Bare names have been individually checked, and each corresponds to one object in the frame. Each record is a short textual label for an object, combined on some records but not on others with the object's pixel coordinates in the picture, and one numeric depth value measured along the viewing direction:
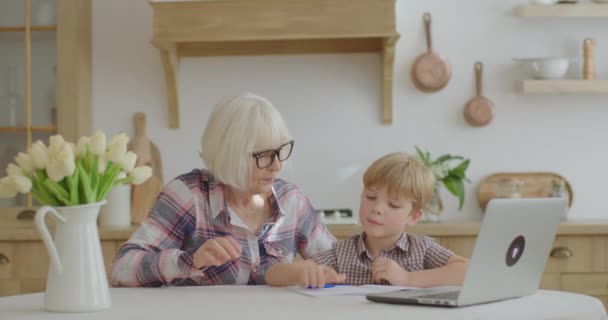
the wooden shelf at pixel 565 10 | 3.73
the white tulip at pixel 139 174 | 1.81
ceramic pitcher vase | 1.69
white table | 1.62
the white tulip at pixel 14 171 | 1.69
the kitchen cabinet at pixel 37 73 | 3.84
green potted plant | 3.73
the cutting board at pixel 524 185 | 3.86
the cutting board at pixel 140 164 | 3.78
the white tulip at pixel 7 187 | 1.69
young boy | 2.03
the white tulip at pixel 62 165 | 1.65
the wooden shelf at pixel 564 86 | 3.73
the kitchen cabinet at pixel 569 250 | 3.45
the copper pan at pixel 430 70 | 3.87
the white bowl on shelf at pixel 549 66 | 3.73
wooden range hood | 3.56
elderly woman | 2.23
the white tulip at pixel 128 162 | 1.76
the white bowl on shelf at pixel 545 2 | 3.77
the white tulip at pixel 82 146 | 1.73
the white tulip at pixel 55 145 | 1.68
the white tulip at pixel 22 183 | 1.67
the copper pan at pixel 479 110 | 3.88
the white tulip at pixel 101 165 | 1.73
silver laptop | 1.64
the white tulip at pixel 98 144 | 1.72
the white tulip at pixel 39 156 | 1.67
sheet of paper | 1.88
